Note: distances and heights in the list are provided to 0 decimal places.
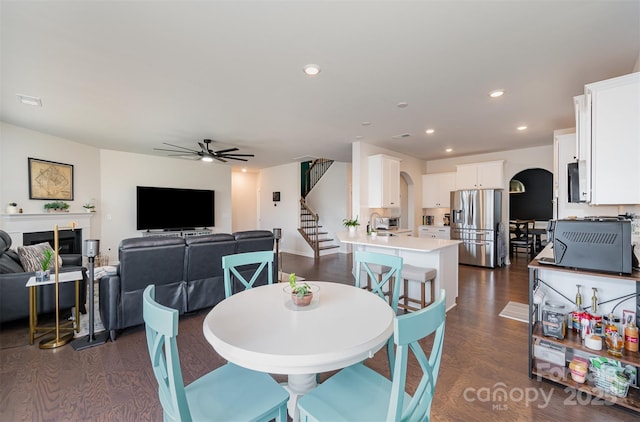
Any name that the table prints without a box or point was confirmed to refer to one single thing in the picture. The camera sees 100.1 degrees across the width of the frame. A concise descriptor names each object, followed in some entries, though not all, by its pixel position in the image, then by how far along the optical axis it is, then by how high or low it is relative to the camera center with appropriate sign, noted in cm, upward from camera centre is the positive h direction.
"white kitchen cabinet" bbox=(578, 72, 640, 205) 190 +52
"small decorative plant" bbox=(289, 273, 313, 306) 161 -51
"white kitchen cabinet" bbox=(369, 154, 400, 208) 527 +58
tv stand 661 -57
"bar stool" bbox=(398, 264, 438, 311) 319 -84
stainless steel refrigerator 589 -32
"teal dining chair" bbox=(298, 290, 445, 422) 93 -87
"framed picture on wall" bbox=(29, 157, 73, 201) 465 +57
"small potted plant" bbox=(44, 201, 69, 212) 488 +8
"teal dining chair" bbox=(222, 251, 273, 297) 214 -43
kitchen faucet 554 -23
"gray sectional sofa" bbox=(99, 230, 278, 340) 277 -73
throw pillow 320 -58
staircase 778 -25
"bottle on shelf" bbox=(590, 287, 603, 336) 194 -81
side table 260 -110
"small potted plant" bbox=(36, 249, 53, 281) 262 -60
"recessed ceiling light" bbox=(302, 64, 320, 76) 248 +133
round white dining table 111 -59
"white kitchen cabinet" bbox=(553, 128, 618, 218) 365 +37
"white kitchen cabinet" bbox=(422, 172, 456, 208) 688 +56
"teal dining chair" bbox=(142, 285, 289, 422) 102 -88
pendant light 624 +53
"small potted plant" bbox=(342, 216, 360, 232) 452 -25
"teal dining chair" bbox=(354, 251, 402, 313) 210 -44
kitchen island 339 -61
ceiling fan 513 +133
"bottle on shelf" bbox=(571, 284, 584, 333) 204 -82
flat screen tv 647 +6
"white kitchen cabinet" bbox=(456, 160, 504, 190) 595 +80
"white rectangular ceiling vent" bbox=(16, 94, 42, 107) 321 +136
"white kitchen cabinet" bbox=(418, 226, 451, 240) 655 -54
